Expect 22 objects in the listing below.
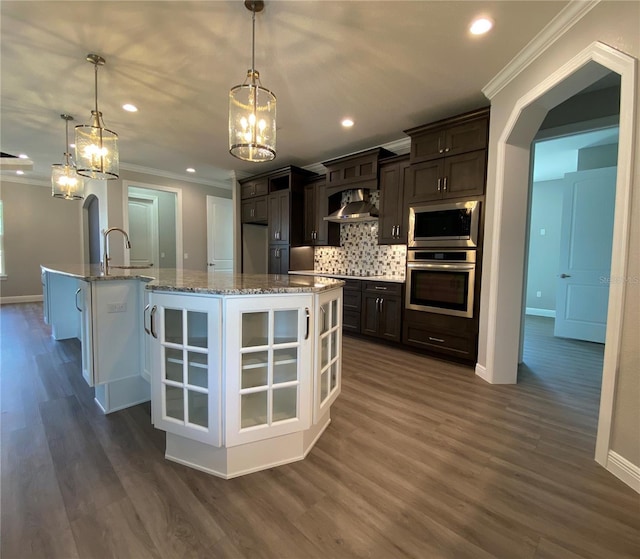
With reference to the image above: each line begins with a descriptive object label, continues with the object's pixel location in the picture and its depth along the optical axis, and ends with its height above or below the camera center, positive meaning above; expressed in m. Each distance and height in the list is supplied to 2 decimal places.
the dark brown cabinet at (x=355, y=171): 4.04 +1.28
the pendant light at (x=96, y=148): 2.61 +0.95
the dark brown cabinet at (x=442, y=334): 3.09 -0.80
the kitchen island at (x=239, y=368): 1.48 -0.59
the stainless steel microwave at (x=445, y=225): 3.03 +0.41
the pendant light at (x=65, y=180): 3.80 +0.96
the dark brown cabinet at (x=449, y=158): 2.95 +1.11
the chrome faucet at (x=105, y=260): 2.70 -0.04
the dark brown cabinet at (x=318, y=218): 4.77 +0.69
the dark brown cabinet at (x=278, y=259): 5.12 +0.00
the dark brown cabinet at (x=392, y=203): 3.75 +0.76
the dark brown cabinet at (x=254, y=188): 5.43 +1.34
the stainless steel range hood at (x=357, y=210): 4.15 +0.72
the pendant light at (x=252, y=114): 1.86 +0.93
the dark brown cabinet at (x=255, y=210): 5.46 +0.92
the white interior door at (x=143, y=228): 7.12 +0.68
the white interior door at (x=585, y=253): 4.02 +0.17
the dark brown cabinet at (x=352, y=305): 4.14 -0.63
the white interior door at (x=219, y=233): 6.67 +0.56
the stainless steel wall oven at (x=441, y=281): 3.08 -0.21
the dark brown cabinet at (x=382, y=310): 3.74 -0.64
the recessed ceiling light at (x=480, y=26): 1.97 +1.60
